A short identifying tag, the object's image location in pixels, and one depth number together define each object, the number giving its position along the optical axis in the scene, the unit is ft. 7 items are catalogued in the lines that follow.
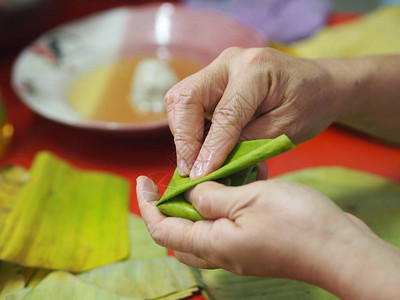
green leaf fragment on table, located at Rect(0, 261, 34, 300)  2.54
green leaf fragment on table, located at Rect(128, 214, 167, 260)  2.82
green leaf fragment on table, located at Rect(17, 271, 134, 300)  2.39
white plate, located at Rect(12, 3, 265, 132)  4.08
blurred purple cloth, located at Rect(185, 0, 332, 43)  5.15
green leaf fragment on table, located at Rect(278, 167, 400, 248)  2.88
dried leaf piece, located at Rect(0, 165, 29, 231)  3.01
